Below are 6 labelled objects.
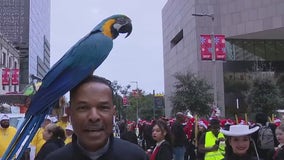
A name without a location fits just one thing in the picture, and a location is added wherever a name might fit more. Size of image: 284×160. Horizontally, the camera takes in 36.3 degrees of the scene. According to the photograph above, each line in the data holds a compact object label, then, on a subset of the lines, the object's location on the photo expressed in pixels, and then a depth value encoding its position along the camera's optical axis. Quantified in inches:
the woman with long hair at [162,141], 228.0
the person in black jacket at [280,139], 185.8
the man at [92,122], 81.2
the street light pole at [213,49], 985.5
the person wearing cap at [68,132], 273.9
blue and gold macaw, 90.2
